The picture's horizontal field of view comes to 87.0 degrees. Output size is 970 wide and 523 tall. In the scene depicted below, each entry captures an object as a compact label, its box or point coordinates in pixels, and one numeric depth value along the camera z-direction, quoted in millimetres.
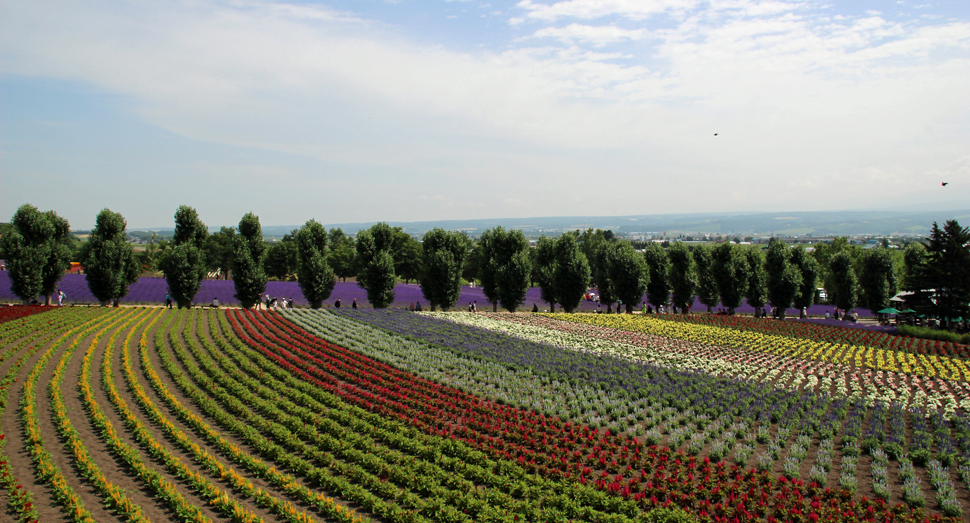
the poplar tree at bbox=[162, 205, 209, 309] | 48375
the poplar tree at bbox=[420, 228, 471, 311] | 52438
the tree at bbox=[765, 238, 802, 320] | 56000
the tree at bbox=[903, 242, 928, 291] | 56969
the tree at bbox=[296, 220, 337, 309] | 50219
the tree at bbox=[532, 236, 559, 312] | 56844
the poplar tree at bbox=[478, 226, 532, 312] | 55000
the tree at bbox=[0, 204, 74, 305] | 45312
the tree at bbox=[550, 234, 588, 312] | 55781
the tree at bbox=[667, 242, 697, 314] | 56812
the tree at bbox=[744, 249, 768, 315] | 57094
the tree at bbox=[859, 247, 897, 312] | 57000
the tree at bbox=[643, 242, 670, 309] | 57781
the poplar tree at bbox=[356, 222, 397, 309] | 51906
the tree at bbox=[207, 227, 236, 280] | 102206
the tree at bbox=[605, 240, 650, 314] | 55906
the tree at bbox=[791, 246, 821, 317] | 57406
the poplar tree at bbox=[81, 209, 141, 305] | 47719
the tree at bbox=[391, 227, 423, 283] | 102250
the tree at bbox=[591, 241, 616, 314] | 58656
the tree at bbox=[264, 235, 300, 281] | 101312
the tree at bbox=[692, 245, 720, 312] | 57438
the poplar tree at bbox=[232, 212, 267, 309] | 49219
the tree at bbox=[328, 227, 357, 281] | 104562
